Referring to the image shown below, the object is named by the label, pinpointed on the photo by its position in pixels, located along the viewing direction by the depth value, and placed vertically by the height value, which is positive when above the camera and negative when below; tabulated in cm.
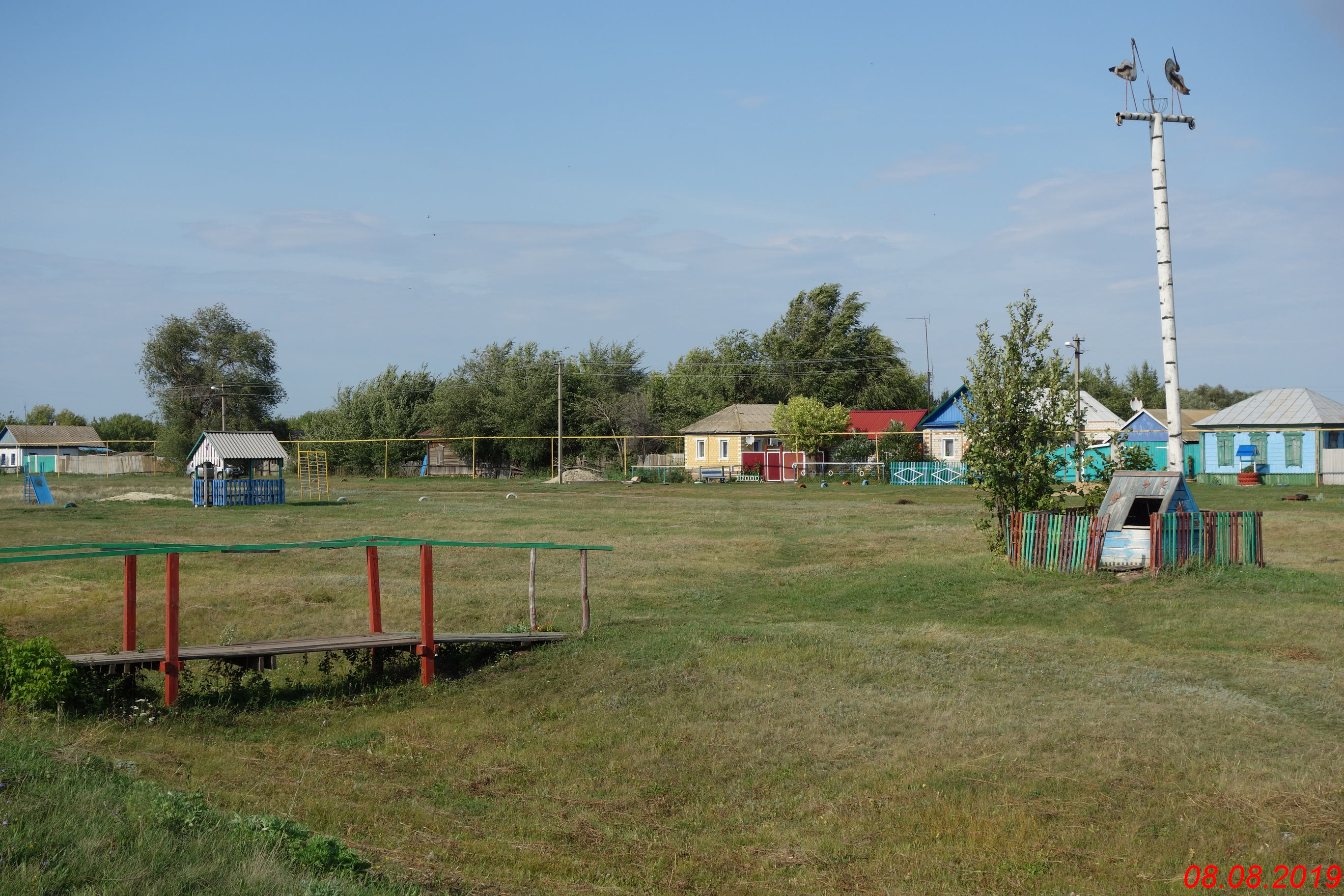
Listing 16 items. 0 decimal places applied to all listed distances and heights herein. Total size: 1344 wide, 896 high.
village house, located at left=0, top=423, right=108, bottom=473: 9900 +320
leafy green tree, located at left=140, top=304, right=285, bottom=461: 9562 +943
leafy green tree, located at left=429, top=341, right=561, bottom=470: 7912 +490
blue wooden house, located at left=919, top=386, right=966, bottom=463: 6353 +173
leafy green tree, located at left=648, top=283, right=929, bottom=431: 9019 +836
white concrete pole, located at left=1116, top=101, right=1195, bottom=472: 2103 +400
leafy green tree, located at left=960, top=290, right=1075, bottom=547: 2088 +86
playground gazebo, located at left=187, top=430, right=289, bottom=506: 4231 +16
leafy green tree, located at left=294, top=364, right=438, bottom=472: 8125 +405
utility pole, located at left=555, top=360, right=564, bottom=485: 6031 +233
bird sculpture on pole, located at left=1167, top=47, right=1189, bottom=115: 2134 +785
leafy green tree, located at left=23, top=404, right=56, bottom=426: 13550 +800
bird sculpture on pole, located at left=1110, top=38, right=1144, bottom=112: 2102 +794
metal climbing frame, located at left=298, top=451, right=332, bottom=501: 5097 -62
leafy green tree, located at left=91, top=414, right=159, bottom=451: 11700 +531
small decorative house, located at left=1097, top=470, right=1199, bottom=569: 1872 -97
